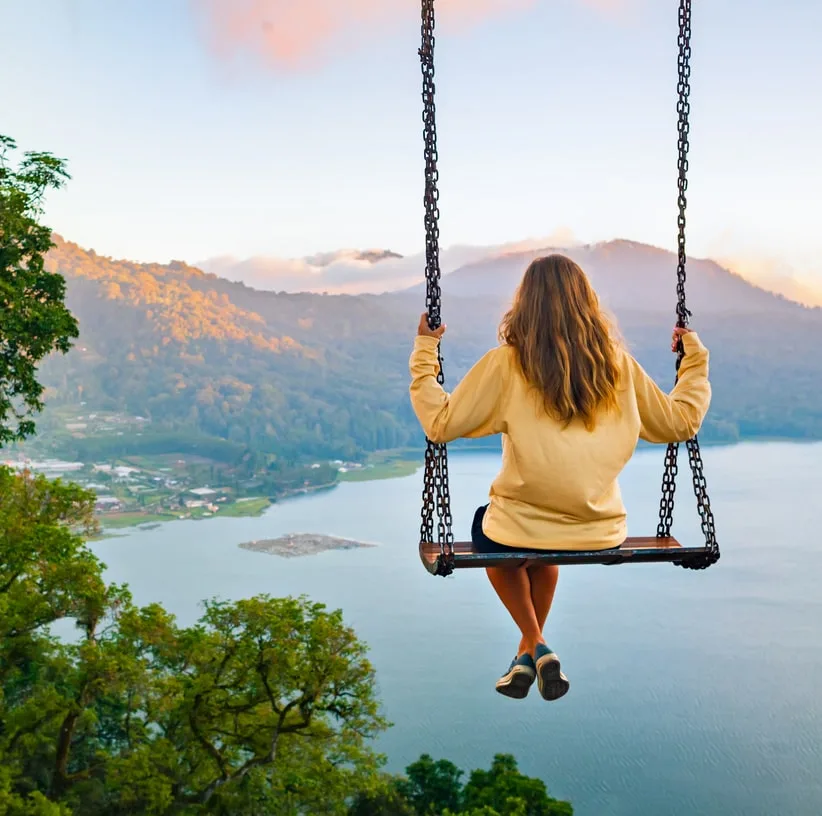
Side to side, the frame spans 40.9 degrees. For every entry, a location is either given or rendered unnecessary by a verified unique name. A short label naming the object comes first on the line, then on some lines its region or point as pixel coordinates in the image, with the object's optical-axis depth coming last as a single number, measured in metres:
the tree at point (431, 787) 15.91
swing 2.30
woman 2.20
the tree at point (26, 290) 7.16
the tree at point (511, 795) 13.21
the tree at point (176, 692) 8.45
